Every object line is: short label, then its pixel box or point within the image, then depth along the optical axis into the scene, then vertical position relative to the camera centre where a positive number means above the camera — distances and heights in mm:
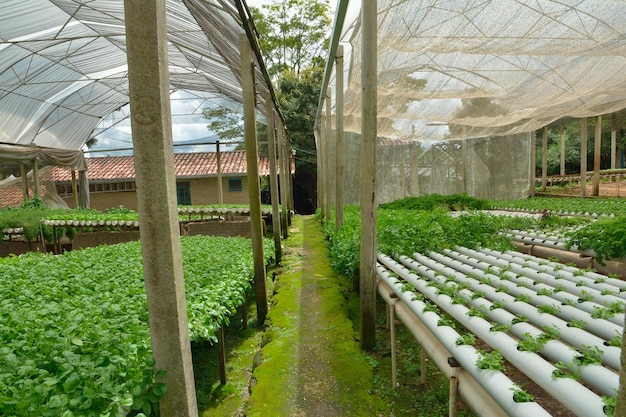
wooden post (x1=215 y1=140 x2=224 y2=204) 18277 +524
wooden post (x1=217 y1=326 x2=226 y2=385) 3863 -1784
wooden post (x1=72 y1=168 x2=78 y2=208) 19147 +323
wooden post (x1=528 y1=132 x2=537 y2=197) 17219 +229
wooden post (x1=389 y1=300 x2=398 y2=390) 3604 -1785
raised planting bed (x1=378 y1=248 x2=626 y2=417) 1814 -1031
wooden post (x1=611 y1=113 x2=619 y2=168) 16234 +1876
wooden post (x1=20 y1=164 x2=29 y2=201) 15856 +670
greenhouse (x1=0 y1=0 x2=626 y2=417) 1915 -876
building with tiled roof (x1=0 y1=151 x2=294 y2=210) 21281 +482
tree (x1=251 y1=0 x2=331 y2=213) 23062 +8398
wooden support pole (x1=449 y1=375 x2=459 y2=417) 2293 -1346
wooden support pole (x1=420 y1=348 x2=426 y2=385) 3454 -1815
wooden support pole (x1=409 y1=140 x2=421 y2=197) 18938 +586
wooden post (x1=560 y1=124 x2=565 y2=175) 17348 +1107
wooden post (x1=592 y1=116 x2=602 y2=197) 13718 +327
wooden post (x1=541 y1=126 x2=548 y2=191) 17312 +445
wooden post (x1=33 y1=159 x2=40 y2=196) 15930 +838
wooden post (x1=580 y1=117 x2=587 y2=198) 13906 +534
